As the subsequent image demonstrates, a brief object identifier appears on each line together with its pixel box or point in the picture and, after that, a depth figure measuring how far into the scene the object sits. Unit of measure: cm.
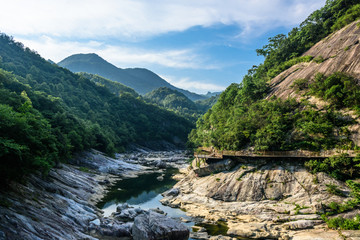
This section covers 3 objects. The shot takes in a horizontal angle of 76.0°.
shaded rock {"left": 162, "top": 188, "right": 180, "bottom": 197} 4701
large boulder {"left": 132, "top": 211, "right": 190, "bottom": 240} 2478
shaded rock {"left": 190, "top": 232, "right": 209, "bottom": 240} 2804
